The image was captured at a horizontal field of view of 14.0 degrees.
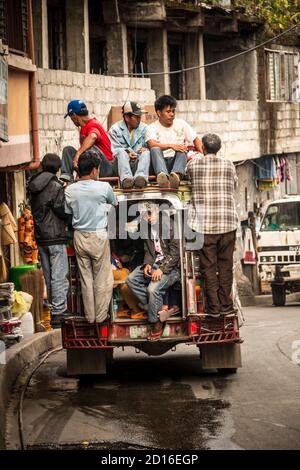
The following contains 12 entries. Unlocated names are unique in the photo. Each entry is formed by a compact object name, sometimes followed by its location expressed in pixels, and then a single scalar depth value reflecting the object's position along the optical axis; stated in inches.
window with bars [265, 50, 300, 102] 1462.8
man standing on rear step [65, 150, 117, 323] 506.6
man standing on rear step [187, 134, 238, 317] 518.3
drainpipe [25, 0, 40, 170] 792.3
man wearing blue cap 551.5
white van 1059.3
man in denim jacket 547.5
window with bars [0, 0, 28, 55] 739.4
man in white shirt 535.5
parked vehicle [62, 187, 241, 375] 511.5
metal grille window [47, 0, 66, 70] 1047.0
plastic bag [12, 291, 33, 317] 647.8
